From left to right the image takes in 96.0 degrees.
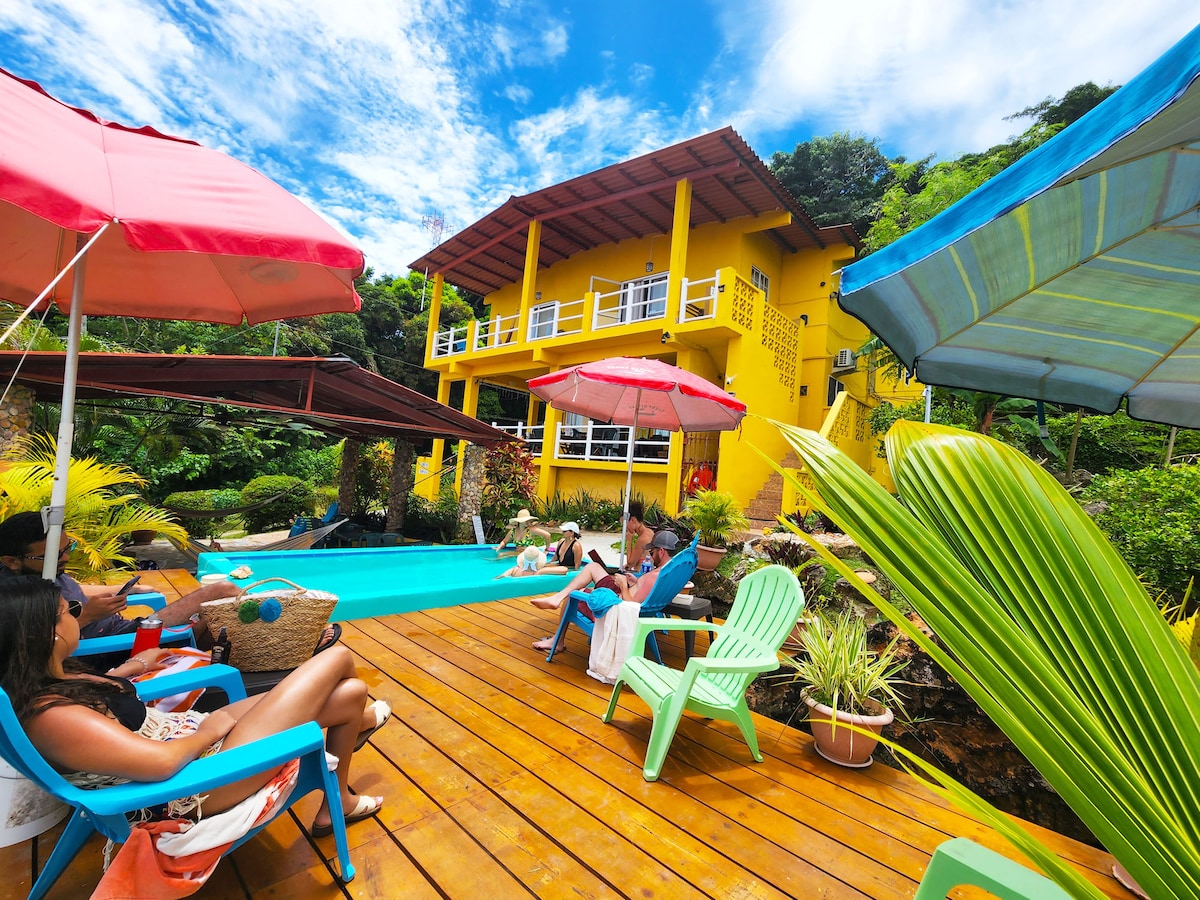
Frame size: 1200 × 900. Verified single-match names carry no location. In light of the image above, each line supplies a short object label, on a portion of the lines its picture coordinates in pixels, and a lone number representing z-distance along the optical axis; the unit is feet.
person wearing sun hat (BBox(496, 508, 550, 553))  25.96
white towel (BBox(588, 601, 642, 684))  11.18
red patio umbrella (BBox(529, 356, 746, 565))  13.85
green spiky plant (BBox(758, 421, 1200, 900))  1.43
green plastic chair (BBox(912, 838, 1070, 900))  2.81
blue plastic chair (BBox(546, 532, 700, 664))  11.90
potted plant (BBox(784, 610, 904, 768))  8.75
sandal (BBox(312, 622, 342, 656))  9.13
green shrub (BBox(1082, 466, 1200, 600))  12.50
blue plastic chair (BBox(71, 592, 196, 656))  7.50
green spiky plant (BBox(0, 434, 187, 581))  9.96
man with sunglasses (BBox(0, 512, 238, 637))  7.47
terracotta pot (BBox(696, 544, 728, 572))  18.67
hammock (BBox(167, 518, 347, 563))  26.43
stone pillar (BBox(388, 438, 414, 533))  33.17
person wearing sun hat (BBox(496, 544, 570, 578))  20.42
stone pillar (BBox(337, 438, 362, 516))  35.22
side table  13.66
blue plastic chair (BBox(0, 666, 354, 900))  4.24
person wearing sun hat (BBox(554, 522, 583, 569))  18.79
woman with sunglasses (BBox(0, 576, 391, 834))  4.46
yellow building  34.24
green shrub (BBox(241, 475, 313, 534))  35.67
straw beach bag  7.95
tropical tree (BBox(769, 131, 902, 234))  63.57
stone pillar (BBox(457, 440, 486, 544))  33.19
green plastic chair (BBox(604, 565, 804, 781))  7.95
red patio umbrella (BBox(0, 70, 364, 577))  4.94
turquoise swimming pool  15.64
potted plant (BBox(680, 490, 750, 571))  20.07
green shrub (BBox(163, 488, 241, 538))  31.09
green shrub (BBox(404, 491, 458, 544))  34.30
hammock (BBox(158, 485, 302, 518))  24.32
